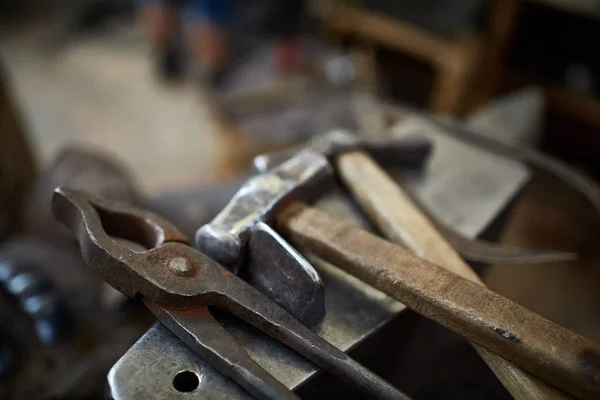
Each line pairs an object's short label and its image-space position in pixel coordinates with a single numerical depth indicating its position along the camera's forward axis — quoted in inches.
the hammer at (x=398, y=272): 23.2
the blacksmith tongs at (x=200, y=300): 24.8
